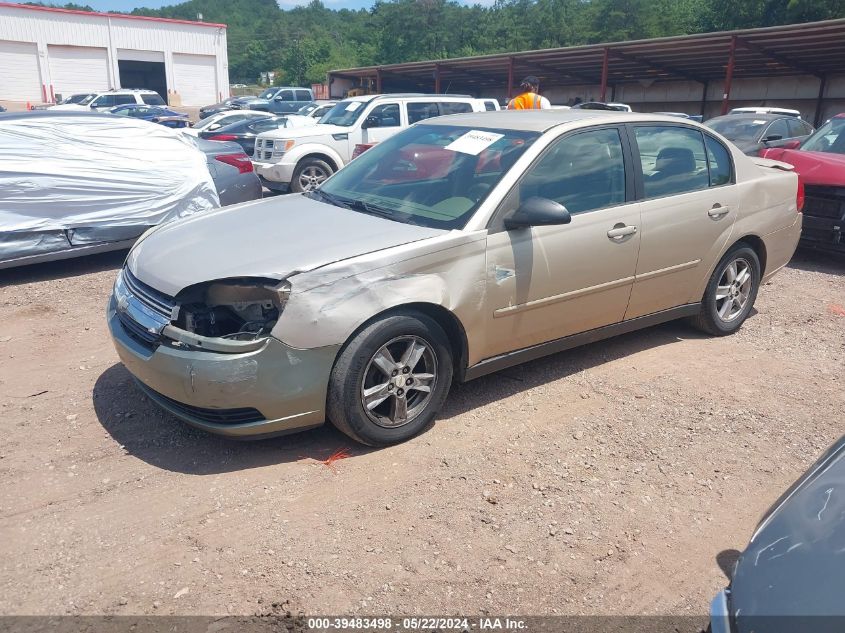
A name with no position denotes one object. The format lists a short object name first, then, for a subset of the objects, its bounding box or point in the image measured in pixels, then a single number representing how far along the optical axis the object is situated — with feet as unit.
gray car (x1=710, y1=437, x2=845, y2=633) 5.55
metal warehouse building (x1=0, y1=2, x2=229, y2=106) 144.05
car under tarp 22.09
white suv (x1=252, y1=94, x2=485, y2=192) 39.96
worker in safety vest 29.53
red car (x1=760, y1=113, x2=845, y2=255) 25.50
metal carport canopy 70.33
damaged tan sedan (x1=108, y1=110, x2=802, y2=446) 11.66
